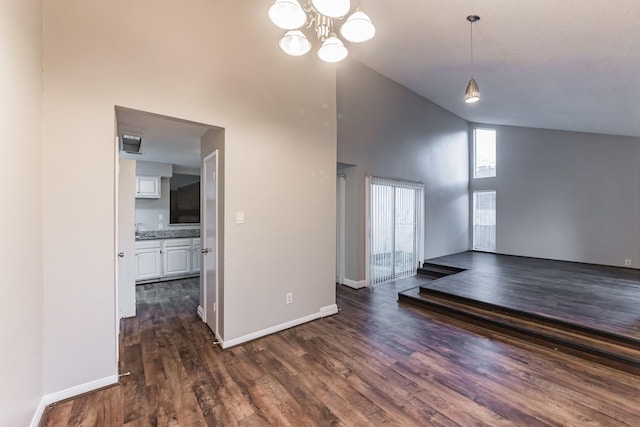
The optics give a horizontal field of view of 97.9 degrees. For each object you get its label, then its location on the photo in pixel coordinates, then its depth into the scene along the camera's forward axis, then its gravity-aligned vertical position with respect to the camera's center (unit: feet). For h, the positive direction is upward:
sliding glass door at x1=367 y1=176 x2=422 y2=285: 17.06 -1.00
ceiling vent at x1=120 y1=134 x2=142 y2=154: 11.69 +3.21
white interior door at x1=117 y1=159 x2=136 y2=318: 10.96 -0.72
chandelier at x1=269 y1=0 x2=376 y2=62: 5.03 +3.90
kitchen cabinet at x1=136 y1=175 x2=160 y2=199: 18.52 +1.82
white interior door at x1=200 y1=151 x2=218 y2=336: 10.03 -1.14
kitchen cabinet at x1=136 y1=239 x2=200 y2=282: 16.61 -2.81
